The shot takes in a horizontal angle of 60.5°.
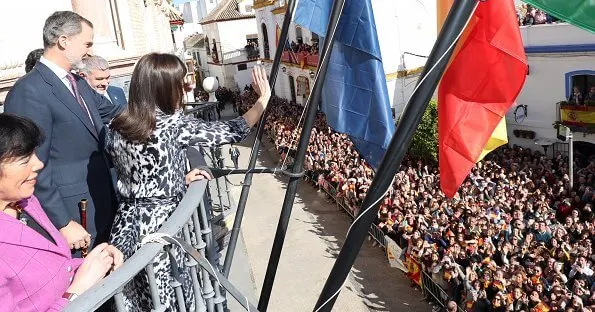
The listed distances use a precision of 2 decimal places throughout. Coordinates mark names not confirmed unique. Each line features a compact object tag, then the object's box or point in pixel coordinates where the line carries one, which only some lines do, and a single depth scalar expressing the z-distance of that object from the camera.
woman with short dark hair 1.89
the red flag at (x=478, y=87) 3.62
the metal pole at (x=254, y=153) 3.86
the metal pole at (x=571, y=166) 12.50
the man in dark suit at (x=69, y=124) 3.19
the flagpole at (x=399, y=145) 2.12
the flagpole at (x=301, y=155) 3.29
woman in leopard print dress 2.74
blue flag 3.93
